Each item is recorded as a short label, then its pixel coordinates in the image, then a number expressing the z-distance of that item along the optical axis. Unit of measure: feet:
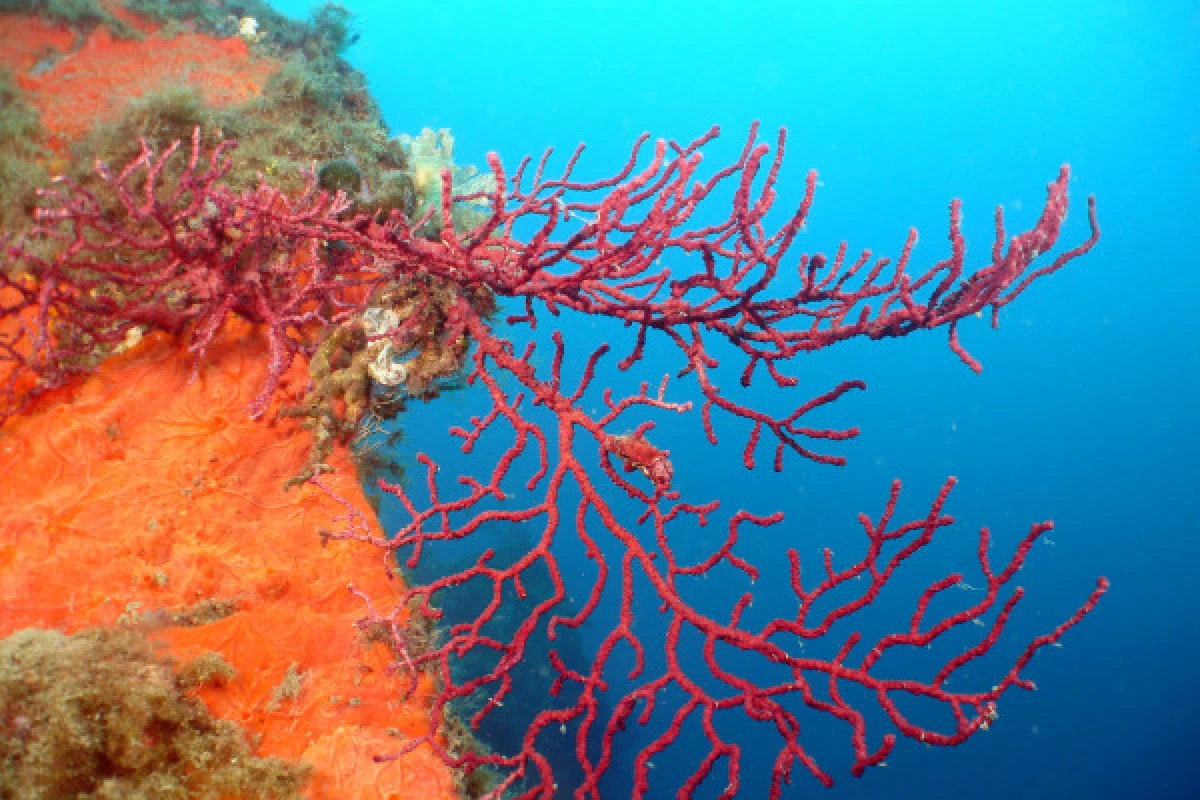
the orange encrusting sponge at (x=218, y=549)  10.57
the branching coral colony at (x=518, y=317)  8.09
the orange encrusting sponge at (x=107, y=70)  14.79
